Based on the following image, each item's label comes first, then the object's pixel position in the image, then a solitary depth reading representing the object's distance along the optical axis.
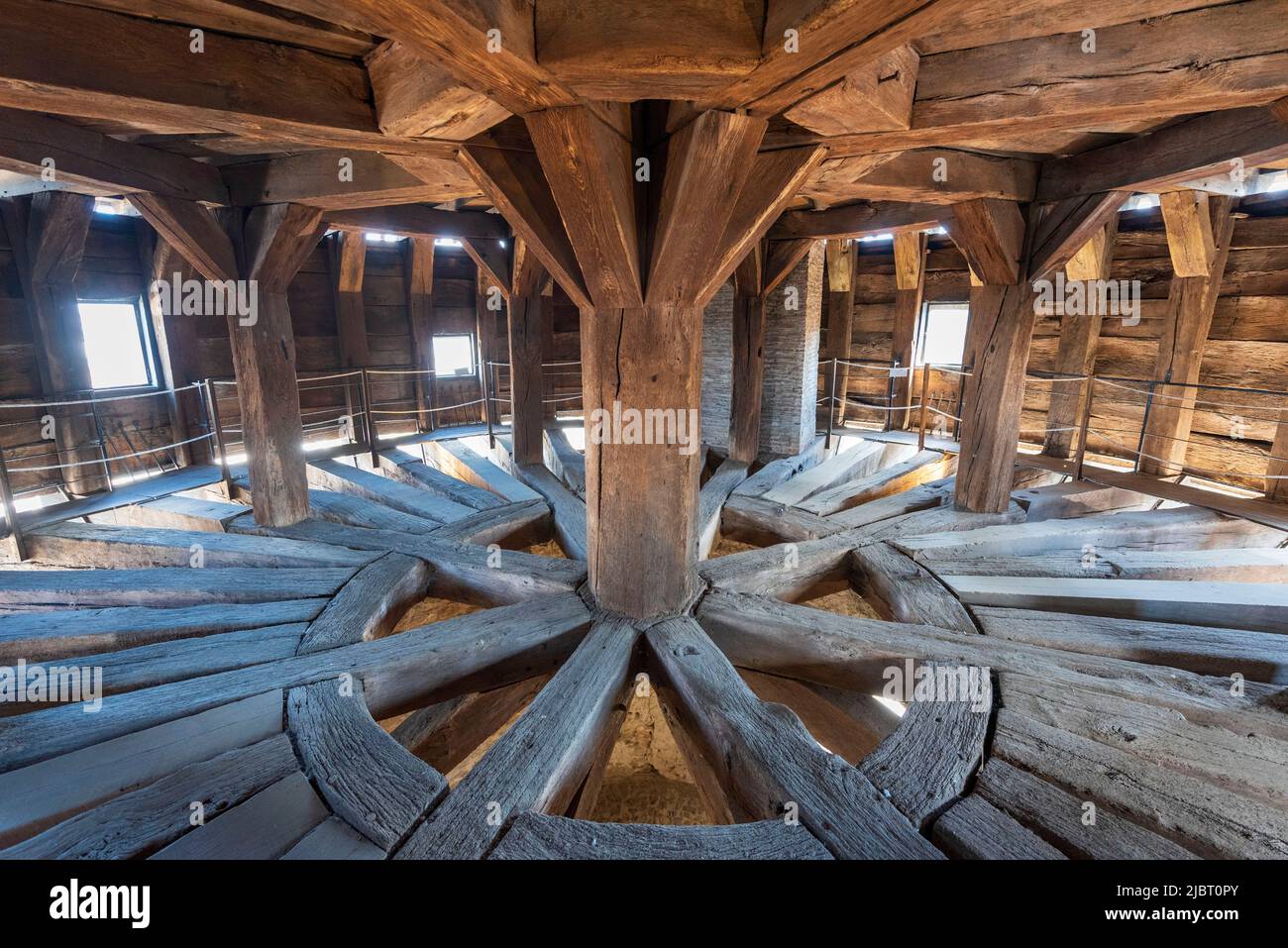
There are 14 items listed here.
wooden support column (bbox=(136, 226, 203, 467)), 7.27
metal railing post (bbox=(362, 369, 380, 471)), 6.22
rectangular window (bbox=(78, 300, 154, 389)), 7.12
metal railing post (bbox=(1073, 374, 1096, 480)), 5.11
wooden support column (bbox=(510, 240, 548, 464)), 5.98
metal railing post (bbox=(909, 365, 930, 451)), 6.04
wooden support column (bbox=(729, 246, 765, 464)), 6.08
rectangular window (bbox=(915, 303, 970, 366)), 9.28
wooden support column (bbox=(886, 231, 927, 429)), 8.49
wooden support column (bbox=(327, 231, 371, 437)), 8.70
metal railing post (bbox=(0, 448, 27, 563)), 4.11
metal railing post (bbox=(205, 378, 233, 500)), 5.07
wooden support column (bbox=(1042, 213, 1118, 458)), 7.02
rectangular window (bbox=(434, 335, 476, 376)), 10.28
